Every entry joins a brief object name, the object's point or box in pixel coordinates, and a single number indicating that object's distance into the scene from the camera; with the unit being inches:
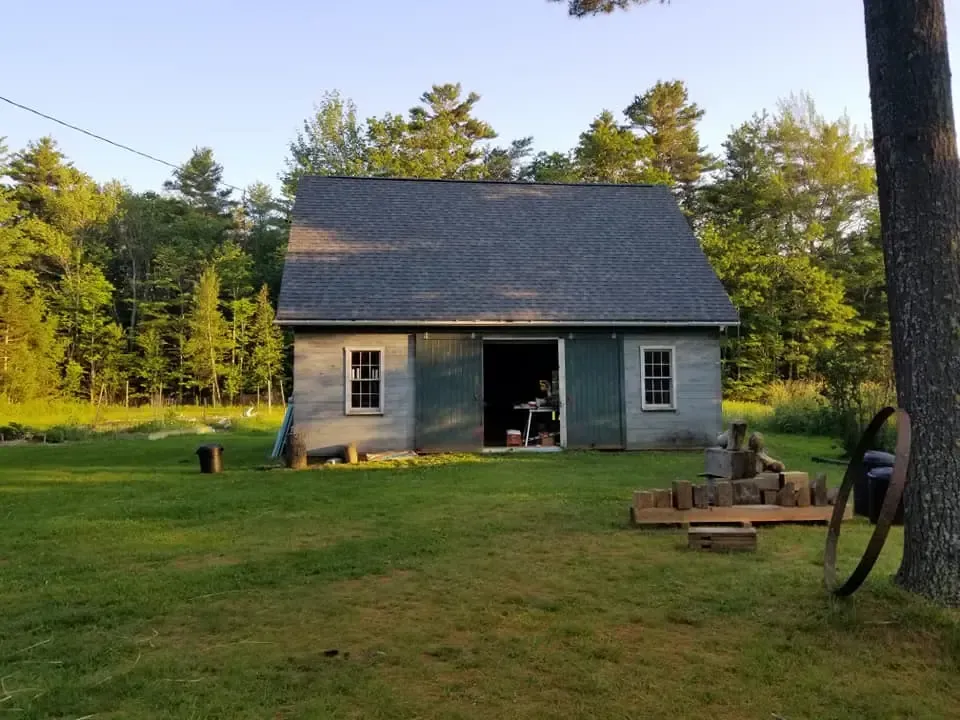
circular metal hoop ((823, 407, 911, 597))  143.5
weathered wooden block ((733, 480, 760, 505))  277.1
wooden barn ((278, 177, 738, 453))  534.0
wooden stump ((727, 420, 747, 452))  286.8
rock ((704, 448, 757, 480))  283.1
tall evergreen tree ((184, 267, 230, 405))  1243.2
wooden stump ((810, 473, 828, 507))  276.5
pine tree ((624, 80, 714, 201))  1421.0
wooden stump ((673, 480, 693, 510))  266.4
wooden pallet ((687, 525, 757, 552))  230.2
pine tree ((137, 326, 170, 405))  1249.7
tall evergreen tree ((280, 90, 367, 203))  1409.9
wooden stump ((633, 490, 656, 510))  267.9
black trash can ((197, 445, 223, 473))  436.1
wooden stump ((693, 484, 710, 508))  269.6
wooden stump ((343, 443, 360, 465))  506.9
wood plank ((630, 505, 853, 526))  265.0
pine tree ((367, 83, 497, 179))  1296.8
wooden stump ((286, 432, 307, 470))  475.5
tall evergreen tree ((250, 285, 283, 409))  1261.1
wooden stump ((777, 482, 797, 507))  274.7
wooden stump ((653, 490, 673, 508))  269.6
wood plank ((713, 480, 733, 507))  272.8
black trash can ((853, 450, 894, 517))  283.2
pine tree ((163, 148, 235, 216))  1673.2
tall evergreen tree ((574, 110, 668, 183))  1300.4
